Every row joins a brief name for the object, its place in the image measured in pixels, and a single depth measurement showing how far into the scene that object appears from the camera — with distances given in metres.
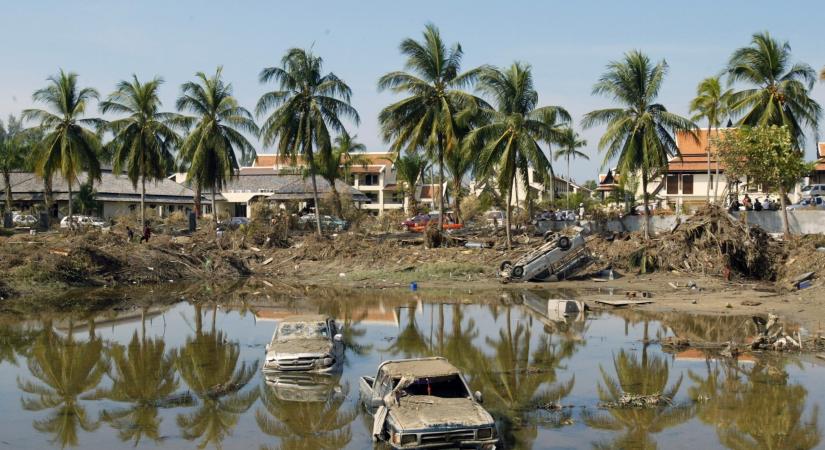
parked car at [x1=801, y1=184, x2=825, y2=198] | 57.50
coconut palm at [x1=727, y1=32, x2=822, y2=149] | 41.62
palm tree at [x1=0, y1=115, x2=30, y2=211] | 66.94
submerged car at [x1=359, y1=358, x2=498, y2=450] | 11.22
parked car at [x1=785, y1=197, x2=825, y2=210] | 47.55
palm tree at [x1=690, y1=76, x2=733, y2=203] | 49.41
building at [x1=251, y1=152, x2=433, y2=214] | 88.19
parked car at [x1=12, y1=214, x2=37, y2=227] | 57.49
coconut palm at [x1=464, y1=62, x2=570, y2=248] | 40.06
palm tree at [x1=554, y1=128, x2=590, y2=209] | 76.74
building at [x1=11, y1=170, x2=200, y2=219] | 67.44
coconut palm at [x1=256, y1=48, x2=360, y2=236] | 44.53
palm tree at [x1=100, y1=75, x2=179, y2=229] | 50.88
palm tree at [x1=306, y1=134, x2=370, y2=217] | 58.28
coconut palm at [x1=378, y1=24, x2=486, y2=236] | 43.53
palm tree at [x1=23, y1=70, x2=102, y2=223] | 48.06
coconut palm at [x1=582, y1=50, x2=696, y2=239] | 40.59
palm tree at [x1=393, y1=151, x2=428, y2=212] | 67.56
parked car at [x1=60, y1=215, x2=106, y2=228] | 52.66
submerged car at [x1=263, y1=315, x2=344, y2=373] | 17.11
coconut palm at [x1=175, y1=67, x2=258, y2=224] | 50.78
